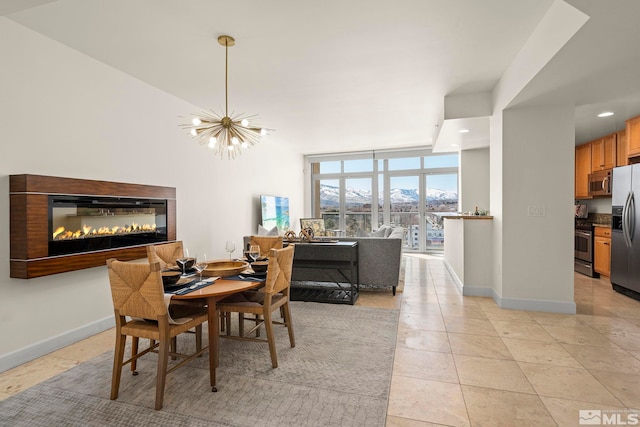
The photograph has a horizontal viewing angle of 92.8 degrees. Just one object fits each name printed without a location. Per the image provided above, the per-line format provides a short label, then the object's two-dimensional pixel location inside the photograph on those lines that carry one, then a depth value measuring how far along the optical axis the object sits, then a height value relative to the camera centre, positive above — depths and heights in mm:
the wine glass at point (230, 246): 2612 -296
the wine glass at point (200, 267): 2248 -405
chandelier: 2818 +818
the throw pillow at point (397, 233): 4440 -319
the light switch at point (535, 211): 3527 +20
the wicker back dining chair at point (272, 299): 2311 -722
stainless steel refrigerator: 3914 -244
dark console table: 4082 -804
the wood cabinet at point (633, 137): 4051 +1034
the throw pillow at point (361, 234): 4866 -345
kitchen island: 4148 -577
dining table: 1949 -543
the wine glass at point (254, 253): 2661 -358
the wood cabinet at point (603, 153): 4715 +975
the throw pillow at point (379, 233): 4969 -337
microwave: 4814 +497
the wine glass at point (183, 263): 2303 -385
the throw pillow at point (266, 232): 5380 -348
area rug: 1788 -1201
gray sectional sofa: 4254 -758
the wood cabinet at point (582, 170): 5395 +778
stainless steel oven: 5141 -654
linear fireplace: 2469 -96
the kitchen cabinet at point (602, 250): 4730 -603
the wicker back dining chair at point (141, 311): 1842 -612
